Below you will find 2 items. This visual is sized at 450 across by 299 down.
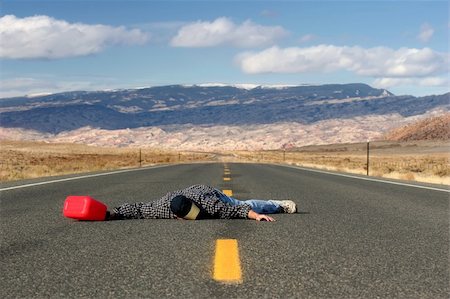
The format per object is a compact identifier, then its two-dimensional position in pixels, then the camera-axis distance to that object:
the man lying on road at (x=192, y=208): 7.33
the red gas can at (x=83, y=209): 7.22
